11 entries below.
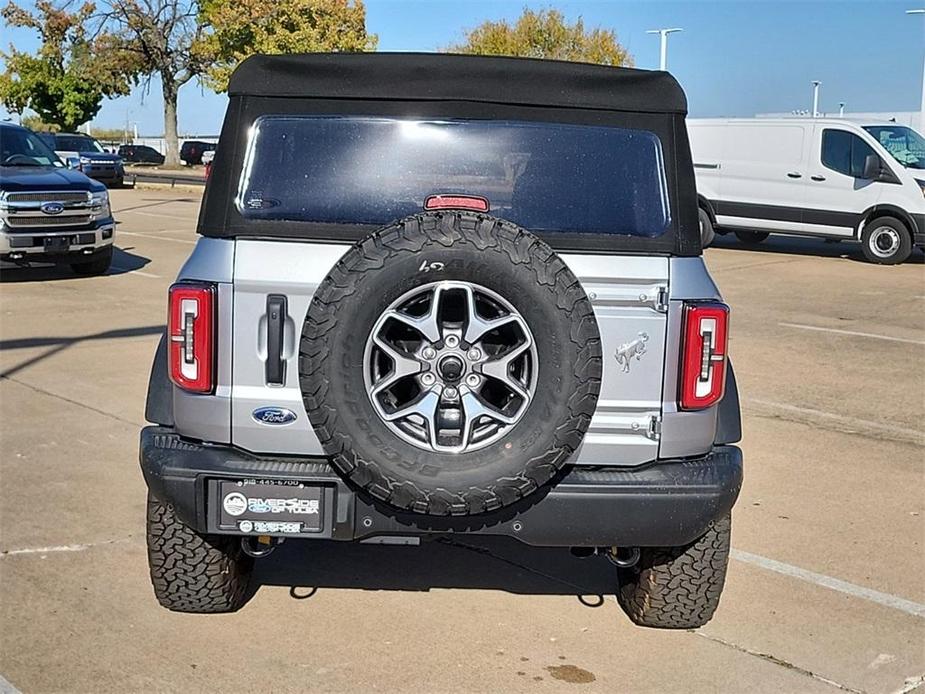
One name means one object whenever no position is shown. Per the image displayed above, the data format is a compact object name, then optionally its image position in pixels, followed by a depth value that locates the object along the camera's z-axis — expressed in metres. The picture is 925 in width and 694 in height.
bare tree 43.25
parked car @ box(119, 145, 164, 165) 47.94
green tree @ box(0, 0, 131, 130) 44.75
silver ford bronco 3.48
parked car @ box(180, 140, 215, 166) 47.75
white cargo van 16.69
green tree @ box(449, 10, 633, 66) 46.84
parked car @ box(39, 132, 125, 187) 30.63
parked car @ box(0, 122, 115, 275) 12.92
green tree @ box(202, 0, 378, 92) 40.97
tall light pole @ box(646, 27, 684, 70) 42.84
